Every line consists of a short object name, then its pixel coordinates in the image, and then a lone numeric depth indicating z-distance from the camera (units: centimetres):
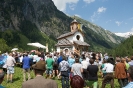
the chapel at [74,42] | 2872
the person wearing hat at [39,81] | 209
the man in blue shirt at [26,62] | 737
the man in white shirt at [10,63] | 737
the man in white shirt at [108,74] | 539
